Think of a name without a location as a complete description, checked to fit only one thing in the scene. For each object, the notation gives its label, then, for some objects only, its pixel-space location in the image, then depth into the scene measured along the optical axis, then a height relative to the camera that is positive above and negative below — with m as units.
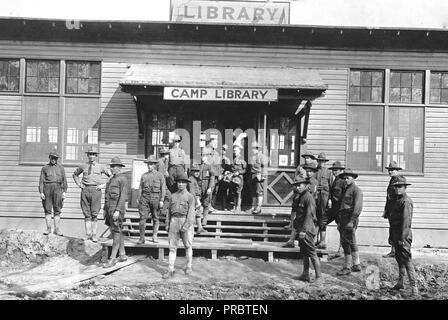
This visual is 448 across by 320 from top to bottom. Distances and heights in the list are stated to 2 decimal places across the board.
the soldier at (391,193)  9.26 -0.66
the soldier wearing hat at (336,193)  9.61 -0.71
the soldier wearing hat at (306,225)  8.51 -1.26
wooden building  12.86 +1.45
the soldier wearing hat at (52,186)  11.05 -0.85
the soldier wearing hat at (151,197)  9.95 -0.94
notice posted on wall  11.72 -0.45
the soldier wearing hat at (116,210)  9.30 -1.17
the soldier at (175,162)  10.96 -0.18
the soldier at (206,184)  11.01 -0.69
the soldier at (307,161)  10.27 -0.05
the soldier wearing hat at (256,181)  11.63 -0.62
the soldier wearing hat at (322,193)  9.74 -0.73
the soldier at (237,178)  11.63 -0.55
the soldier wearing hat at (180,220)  8.70 -1.25
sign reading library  13.37 +4.24
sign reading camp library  11.59 +1.59
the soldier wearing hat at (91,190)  10.91 -0.91
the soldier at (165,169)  11.03 -0.36
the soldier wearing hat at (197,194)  10.62 -0.91
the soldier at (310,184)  9.80 -0.55
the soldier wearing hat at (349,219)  9.01 -1.18
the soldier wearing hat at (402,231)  8.12 -1.25
